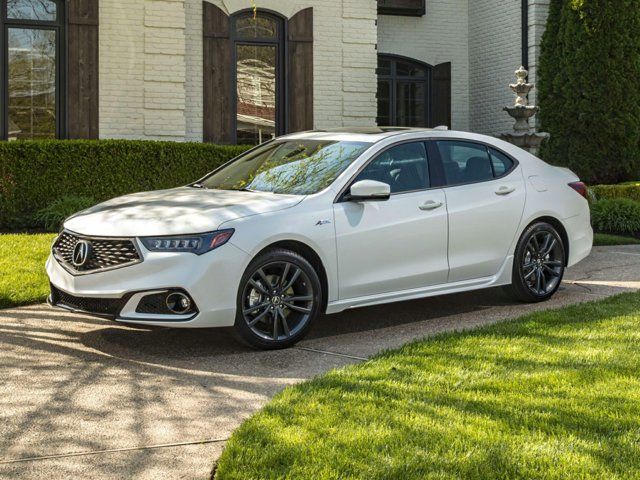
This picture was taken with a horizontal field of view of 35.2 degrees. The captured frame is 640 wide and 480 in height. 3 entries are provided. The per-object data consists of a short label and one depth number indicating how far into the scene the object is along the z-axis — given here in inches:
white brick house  606.2
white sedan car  257.0
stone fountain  611.5
